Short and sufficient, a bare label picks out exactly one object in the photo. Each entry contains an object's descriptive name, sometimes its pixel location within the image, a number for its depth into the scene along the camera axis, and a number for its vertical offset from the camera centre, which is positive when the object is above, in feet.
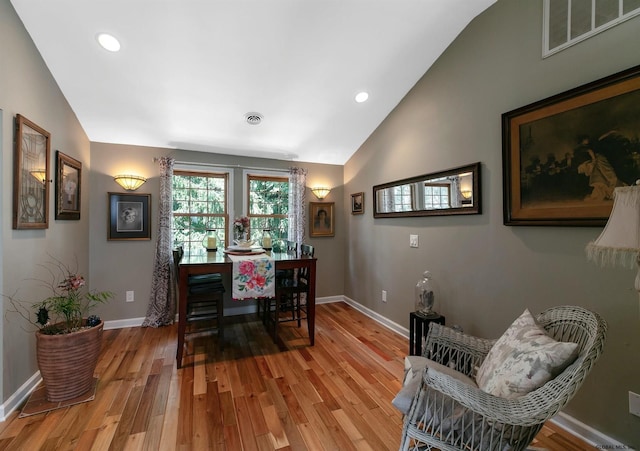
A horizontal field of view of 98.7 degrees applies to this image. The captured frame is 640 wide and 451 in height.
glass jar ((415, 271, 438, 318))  8.24 -2.08
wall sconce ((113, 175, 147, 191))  10.45 +1.83
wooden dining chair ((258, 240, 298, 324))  10.50 -1.78
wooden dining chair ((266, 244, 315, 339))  9.48 -2.18
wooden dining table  7.84 -1.17
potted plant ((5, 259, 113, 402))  6.17 -2.67
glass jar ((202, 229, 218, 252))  10.88 -0.62
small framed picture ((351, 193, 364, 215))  12.69 +1.18
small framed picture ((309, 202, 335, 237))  13.80 +0.47
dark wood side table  7.81 -2.91
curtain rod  11.65 +2.80
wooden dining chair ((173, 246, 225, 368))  7.97 -2.41
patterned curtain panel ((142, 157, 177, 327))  10.94 -1.37
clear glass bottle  11.58 -0.62
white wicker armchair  3.33 -2.29
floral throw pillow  3.59 -1.86
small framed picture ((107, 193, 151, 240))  10.68 +0.50
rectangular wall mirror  7.52 +1.09
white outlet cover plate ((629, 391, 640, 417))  4.68 -3.03
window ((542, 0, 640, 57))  4.87 +4.00
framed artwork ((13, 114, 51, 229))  6.16 +1.29
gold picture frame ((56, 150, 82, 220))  8.11 +1.34
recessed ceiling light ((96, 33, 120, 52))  6.89 +4.79
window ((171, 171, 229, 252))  11.94 +0.98
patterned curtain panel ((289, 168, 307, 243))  13.16 +1.07
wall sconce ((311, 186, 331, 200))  13.67 +1.85
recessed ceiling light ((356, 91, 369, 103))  9.63 +4.68
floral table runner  8.41 -1.52
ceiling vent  10.17 +4.15
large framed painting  4.76 +1.49
